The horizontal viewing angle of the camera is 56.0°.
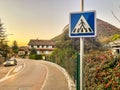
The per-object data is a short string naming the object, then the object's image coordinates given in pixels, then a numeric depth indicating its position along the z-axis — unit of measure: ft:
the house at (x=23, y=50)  177.94
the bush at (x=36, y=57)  120.64
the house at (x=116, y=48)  22.89
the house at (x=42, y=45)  165.23
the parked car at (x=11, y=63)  62.86
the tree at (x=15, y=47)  179.58
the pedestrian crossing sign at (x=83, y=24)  9.88
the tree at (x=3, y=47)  87.63
